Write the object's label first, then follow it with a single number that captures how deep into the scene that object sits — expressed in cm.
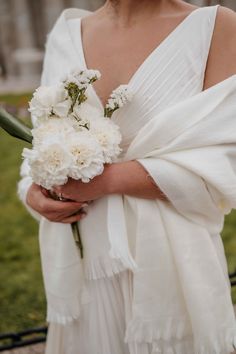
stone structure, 1396
